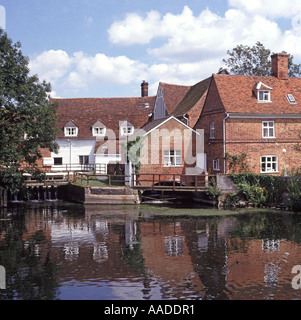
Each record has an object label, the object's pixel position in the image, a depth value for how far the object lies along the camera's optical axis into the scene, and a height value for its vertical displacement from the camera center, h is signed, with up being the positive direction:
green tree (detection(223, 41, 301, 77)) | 55.06 +14.02
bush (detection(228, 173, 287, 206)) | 30.31 -1.51
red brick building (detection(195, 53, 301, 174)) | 34.34 +3.58
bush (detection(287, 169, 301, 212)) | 28.03 -1.80
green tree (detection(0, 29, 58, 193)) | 29.72 +4.09
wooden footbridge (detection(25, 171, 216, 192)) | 32.22 -1.09
